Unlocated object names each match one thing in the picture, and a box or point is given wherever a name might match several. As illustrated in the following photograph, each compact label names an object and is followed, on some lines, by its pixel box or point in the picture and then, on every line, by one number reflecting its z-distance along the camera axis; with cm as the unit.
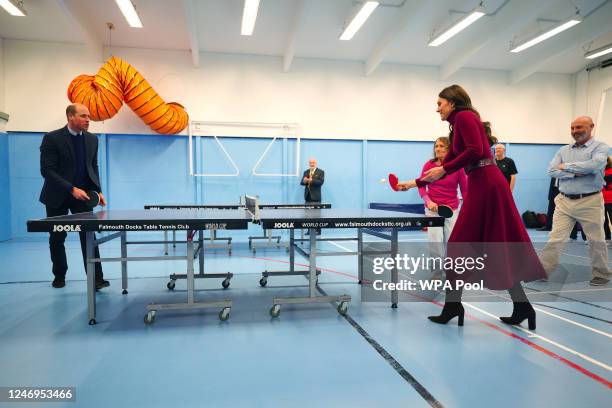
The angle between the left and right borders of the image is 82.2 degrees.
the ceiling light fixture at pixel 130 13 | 616
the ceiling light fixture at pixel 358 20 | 652
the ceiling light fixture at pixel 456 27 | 667
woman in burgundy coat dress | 222
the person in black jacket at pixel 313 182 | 812
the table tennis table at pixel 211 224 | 235
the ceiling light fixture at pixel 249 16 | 634
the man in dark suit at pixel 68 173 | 336
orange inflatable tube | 663
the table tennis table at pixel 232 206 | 492
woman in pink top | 363
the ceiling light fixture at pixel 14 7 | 602
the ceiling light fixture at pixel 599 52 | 818
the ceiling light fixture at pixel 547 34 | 710
